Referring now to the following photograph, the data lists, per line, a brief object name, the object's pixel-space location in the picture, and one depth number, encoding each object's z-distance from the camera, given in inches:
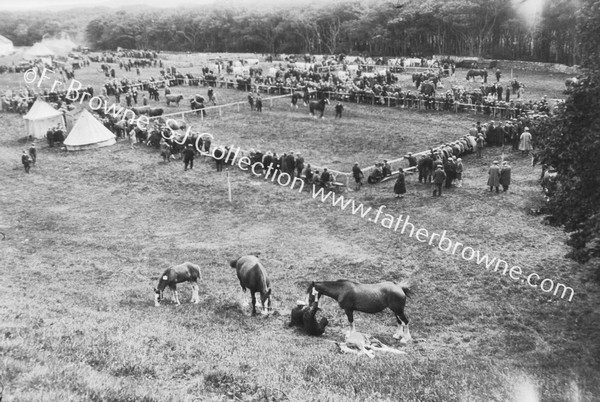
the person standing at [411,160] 931.1
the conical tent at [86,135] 1190.9
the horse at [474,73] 1921.4
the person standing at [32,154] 1077.8
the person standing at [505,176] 808.3
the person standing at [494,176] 807.7
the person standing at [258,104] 1505.9
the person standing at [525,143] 1001.5
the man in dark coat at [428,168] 874.8
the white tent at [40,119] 1290.6
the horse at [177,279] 511.8
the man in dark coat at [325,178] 868.0
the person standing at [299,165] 928.9
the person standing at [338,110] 1405.0
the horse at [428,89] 1547.7
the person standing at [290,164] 936.9
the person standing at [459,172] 849.5
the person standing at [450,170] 846.5
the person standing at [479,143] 1032.8
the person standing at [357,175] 872.3
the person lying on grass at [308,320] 446.3
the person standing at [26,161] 1031.0
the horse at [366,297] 444.1
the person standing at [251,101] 1529.3
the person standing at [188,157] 1013.2
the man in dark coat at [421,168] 879.1
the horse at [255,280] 485.1
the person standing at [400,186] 822.5
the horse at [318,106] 1417.3
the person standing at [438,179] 813.9
